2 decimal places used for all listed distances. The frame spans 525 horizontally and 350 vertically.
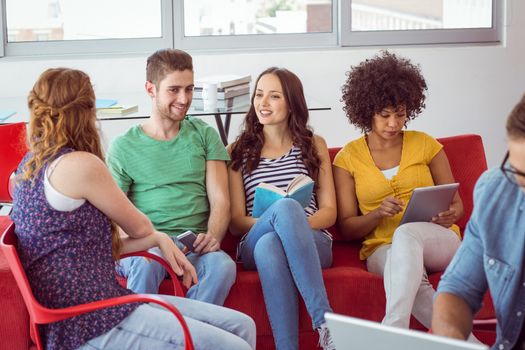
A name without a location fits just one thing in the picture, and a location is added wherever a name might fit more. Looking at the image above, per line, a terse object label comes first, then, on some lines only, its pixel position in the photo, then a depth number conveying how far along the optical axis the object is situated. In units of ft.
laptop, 4.92
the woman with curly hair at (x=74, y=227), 7.44
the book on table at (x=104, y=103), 13.23
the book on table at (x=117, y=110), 12.78
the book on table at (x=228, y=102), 13.39
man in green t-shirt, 10.73
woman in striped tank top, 9.70
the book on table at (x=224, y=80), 13.50
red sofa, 9.46
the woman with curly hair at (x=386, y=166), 10.54
